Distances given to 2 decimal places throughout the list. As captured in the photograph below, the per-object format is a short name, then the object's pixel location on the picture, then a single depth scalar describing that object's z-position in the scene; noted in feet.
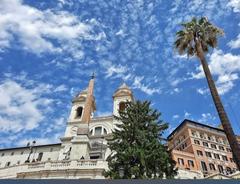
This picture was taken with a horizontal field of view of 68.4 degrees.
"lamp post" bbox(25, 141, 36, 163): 139.19
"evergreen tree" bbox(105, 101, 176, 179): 52.31
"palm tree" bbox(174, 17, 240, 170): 58.14
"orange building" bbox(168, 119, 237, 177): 140.11
